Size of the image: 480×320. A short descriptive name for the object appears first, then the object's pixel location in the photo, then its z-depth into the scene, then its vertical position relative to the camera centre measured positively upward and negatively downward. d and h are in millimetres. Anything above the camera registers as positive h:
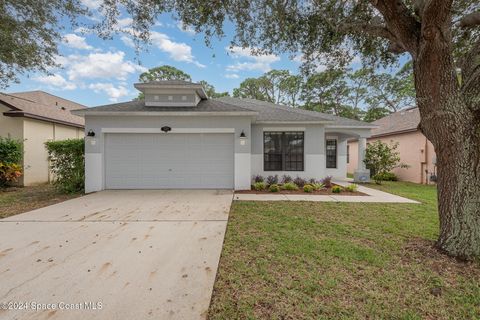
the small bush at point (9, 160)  10164 -179
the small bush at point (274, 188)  9250 -1212
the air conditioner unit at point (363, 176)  12656 -993
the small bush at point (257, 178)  10734 -961
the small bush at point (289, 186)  9641 -1194
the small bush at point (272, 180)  10672 -1034
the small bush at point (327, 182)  10546 -1107
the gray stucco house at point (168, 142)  9289 +603
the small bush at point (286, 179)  10758 -992
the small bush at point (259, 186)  9516 -1167
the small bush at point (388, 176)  14316 -1166
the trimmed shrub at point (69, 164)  9102 -285
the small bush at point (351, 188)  9375 -1222
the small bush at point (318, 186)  9683 -1193
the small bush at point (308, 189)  9352 -1256
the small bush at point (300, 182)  10578 -1112
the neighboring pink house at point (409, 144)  13370 +827
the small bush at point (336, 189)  9264 -1252
